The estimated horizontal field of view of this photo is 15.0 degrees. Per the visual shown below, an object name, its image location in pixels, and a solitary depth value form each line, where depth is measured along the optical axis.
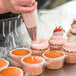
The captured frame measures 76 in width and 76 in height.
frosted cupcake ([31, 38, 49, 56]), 1.02
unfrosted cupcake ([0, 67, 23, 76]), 0.88
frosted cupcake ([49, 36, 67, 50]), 1.06
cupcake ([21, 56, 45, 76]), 0.92
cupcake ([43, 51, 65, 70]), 0.96
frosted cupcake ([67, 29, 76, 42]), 1.08
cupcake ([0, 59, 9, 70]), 0.92
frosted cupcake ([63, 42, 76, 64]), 1.00
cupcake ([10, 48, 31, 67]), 0.98
